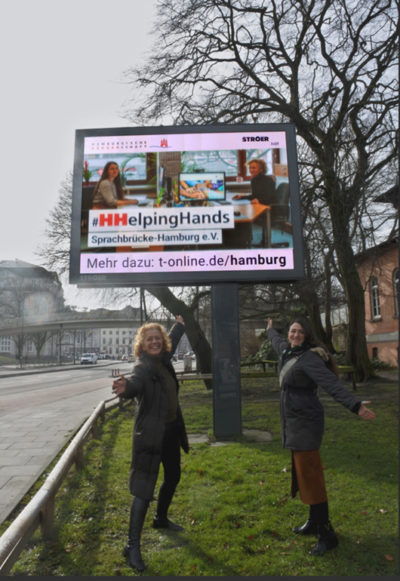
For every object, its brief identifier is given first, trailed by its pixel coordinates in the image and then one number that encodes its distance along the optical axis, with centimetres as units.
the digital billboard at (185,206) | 721
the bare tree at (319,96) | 1239
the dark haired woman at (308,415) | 367
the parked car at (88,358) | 6569
